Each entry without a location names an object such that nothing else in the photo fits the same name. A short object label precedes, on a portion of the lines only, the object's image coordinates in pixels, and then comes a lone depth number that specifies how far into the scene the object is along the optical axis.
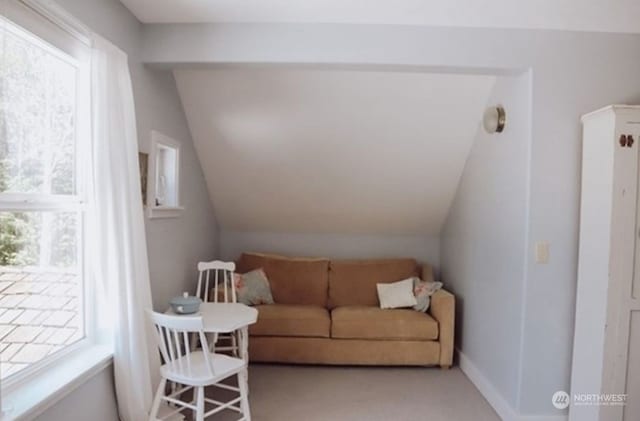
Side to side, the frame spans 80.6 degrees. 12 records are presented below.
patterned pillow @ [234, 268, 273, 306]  3.48
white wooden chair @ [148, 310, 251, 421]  1.89
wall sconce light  2.62
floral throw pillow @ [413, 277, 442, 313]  3.49
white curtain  1.84
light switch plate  2.31
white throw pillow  3.54
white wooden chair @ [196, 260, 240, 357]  2.89
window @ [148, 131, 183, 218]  2.68
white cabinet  1.94
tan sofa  3.23
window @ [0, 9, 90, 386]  1.47
